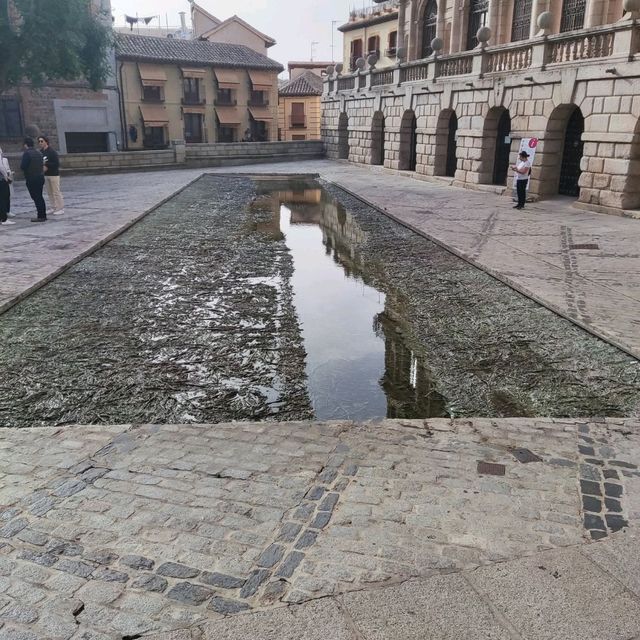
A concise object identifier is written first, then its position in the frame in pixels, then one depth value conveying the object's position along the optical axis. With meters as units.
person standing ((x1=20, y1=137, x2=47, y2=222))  13.40
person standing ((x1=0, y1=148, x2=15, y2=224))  13.44
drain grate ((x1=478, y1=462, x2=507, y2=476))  4.12
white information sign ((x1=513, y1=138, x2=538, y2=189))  18.12
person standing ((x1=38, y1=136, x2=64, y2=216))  13.95
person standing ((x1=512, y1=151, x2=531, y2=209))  15.94
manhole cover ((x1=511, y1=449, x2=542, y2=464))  4.28
